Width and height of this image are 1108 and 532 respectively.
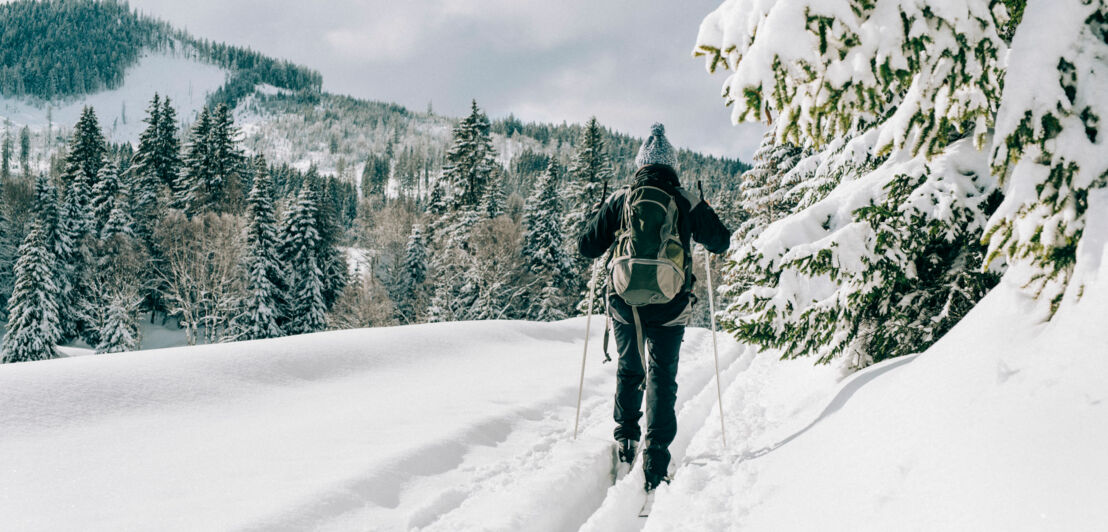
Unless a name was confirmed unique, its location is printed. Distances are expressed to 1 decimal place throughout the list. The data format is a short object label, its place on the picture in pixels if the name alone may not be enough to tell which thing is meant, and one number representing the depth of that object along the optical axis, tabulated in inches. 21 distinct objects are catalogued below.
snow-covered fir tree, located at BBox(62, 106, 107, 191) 1464.1
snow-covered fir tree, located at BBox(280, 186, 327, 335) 1346.0
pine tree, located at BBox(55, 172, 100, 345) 1323.8
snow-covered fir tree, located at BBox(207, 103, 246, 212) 1413.6
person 143.6
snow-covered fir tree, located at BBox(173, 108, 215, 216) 1396.4
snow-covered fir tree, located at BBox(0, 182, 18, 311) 1585.9
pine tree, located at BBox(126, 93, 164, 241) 1450.5
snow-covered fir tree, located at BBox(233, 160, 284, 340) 1221.1
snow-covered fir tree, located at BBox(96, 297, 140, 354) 1143.0
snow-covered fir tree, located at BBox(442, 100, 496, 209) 1326.3
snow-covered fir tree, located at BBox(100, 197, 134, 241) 1371.8
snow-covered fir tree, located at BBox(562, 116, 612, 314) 1283.2
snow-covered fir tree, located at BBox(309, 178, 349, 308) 1546.5
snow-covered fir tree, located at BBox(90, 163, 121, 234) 1413.6
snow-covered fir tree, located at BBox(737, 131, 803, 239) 757.9
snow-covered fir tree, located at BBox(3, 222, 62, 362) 1115.3
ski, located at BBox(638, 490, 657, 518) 122.5
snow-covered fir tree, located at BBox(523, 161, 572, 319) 1262.3
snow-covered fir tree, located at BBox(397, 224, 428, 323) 1552.7
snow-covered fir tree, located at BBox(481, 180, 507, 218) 1300.4
